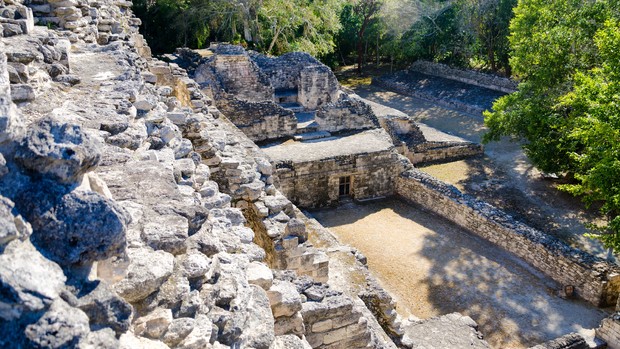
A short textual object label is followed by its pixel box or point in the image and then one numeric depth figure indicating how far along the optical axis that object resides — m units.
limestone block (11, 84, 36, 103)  4.14
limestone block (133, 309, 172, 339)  2.63
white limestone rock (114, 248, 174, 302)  2.63
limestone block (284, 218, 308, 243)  7.31
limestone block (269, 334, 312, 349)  3.91
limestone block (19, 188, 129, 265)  2.22
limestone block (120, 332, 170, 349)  2.38
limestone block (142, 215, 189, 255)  3.15
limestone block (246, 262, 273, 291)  4.07
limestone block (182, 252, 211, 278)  3.14
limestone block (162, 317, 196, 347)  2.69
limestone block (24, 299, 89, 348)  1.90
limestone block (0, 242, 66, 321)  1.89
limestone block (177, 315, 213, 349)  2.74
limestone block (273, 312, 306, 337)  4.33
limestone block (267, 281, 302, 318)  4.21
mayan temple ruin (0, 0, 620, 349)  2.24
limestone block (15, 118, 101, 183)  2.31
